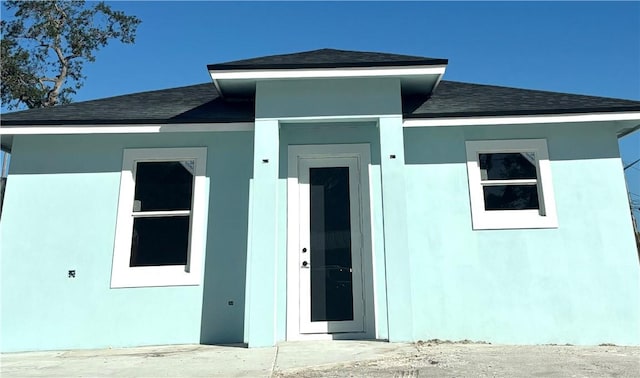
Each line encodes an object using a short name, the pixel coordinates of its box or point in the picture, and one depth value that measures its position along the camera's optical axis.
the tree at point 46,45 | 21.16
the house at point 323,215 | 6.06
